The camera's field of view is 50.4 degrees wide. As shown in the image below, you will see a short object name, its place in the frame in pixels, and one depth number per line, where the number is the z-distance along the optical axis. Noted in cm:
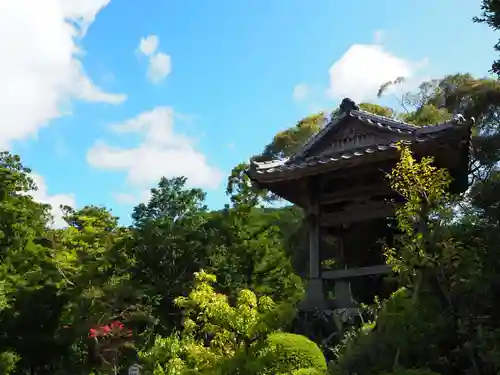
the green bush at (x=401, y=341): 610
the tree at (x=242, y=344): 762
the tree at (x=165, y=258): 1703
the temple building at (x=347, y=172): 1004
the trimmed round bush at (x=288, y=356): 755
